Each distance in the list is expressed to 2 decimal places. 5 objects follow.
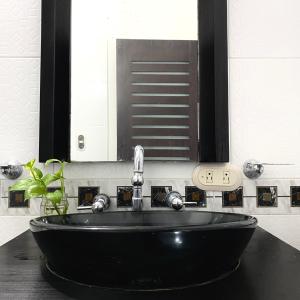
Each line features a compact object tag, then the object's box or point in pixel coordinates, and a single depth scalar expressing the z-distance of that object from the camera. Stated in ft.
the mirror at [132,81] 3.59
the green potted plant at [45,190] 3.01
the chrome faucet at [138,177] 3.12
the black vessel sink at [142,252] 1.86
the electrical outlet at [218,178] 3.54
